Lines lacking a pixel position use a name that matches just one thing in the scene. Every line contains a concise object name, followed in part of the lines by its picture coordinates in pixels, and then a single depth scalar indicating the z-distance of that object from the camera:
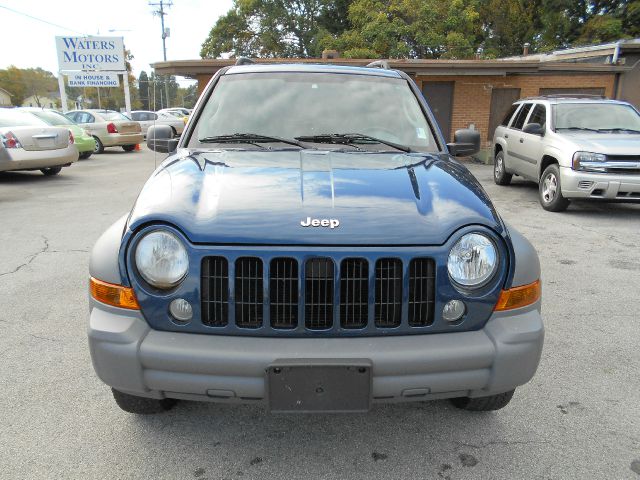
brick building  15.67
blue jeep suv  1.97
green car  12.23
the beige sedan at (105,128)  17.14
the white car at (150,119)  23.53
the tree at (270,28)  34.56
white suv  7.32
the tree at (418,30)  20.94
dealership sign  23.72
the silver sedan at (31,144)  9.88
